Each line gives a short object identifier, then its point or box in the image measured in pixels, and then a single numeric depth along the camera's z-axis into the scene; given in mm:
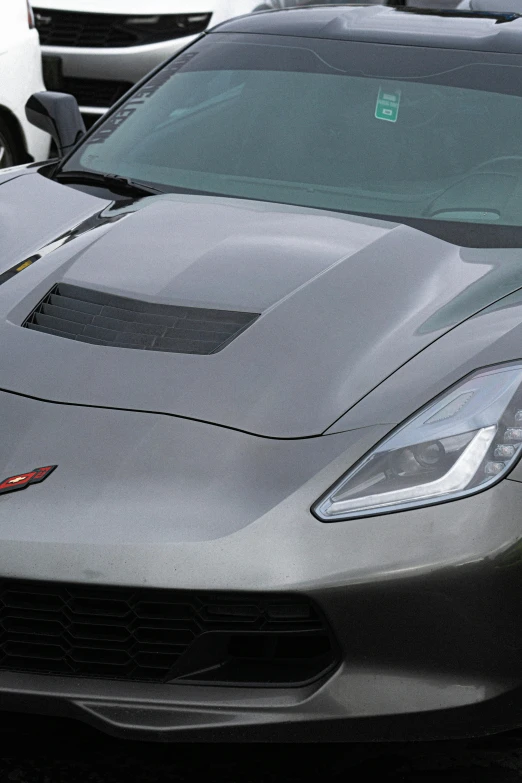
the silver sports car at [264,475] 3821
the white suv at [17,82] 10912
